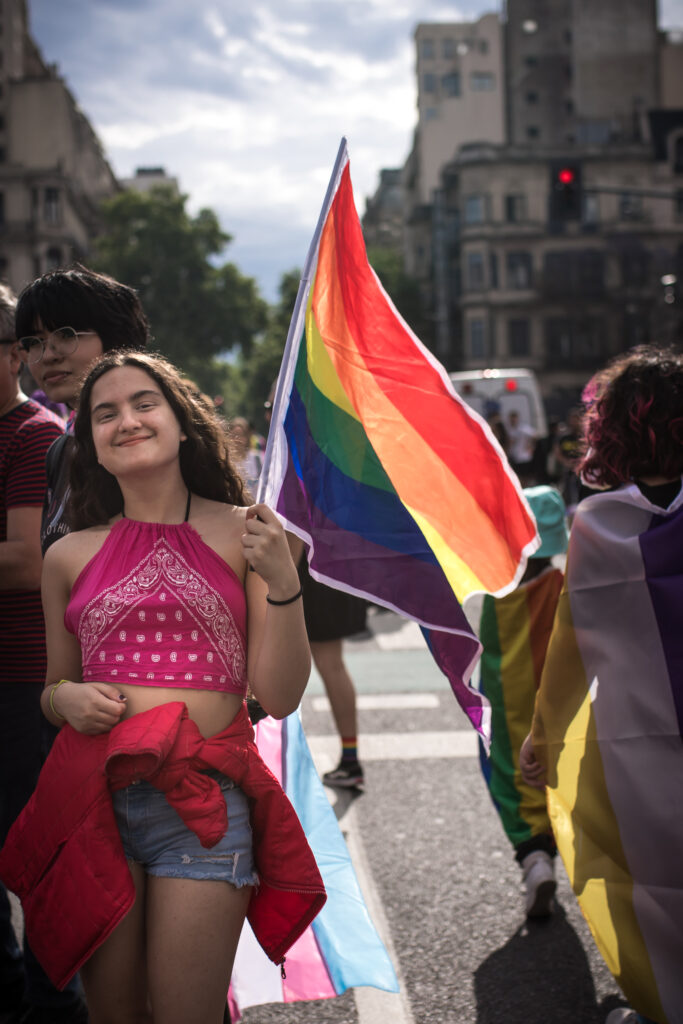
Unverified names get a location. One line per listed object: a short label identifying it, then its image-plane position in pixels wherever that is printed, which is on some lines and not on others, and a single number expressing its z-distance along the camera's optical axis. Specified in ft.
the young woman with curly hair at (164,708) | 7.15
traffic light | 55.21
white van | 60.85
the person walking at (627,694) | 9.30
